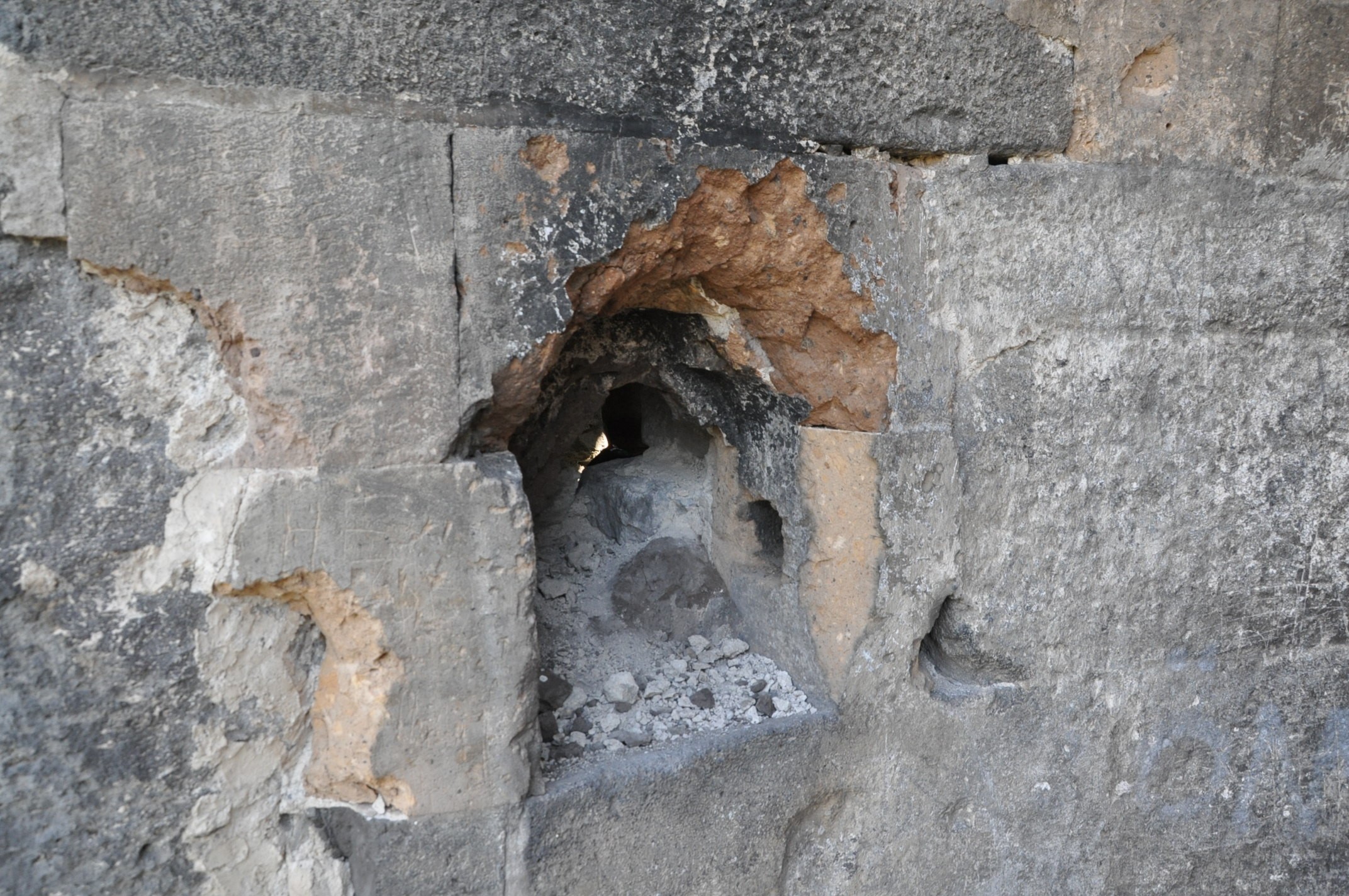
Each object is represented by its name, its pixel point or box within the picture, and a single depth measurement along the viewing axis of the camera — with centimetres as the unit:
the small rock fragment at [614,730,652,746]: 197
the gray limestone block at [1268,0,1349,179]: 230
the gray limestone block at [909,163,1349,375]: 208
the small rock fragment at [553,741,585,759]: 193
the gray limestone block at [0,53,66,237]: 132
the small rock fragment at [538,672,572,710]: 209
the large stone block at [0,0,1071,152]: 143
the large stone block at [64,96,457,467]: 139
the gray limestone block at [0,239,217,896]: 140
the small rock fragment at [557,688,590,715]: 209
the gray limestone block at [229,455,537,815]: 153
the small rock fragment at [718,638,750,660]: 239
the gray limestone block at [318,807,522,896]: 166
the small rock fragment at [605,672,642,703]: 213
